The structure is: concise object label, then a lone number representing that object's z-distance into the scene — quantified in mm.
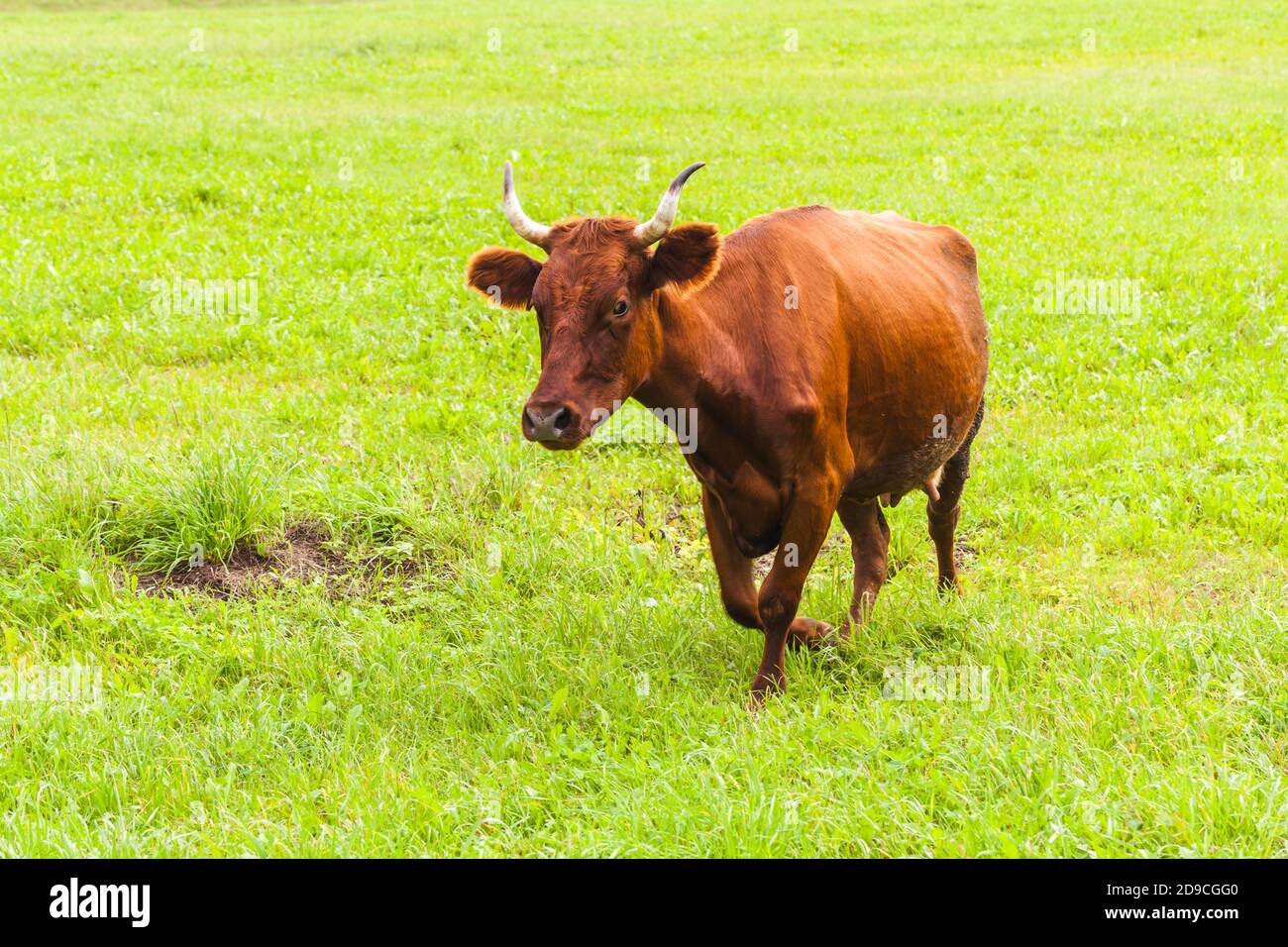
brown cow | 5355
